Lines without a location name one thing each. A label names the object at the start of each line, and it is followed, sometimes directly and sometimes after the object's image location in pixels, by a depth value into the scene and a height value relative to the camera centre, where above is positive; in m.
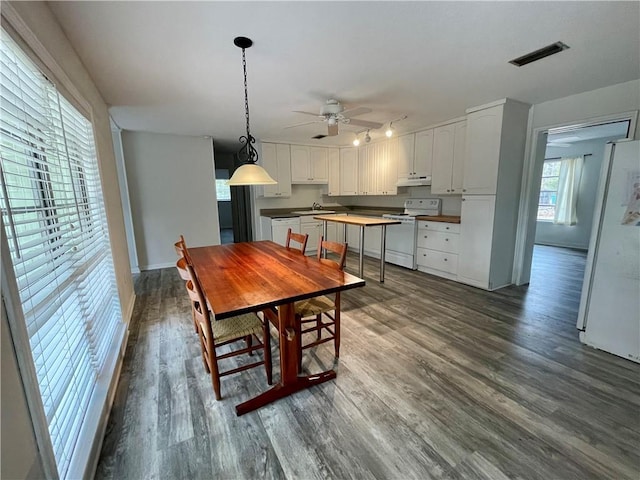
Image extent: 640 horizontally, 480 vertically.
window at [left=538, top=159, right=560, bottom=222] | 6.46 +0.07
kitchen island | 3.80 -0.37
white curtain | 5.98 +0.10
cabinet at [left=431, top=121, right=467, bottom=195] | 3.91 +0.56
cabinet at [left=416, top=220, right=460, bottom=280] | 3.96 -0.80
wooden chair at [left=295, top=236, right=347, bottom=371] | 1.93 -0.84
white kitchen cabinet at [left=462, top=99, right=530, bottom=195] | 3.22 +0.63
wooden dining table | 1.48 -0.54
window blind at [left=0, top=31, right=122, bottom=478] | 1.07 -0.20
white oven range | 4.57 -0.61
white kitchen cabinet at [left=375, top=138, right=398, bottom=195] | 5.04 +0.56
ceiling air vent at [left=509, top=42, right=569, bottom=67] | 2.01 +1.09
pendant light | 2.28 +0.20
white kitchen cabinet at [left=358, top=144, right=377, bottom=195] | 5.50 +0.55
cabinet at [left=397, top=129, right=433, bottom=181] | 4.40 +0.69
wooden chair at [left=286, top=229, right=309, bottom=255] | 2.64 -0.43
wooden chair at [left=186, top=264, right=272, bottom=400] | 1.64 -0.86
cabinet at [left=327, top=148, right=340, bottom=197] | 6.07 +0.57
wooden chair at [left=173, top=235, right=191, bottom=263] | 2.10 -0.41
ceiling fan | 2.81 +0.88
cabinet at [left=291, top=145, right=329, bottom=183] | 5.66 +0.71
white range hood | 4.47 +0.25
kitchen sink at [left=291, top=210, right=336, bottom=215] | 5.73 -0.31
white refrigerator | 2.03 -0.52
